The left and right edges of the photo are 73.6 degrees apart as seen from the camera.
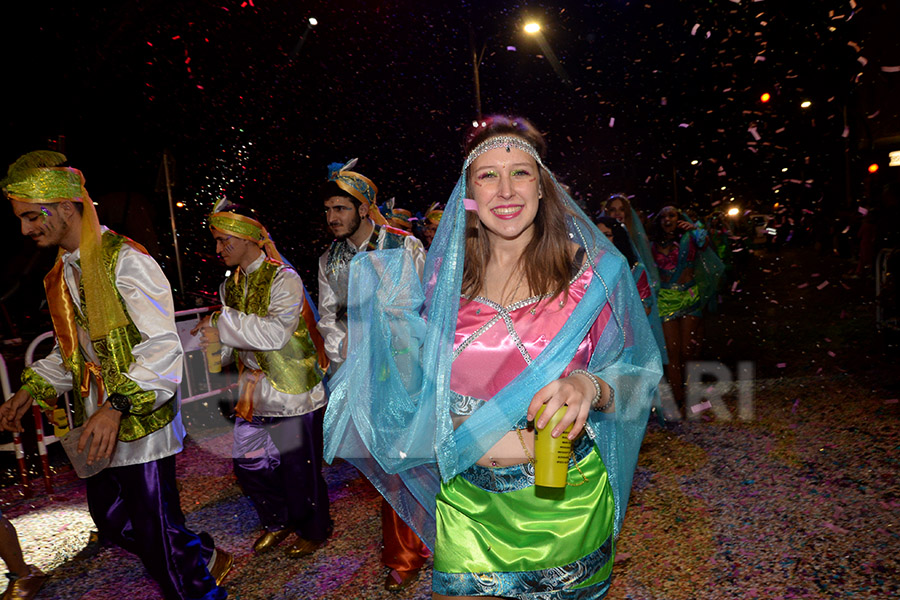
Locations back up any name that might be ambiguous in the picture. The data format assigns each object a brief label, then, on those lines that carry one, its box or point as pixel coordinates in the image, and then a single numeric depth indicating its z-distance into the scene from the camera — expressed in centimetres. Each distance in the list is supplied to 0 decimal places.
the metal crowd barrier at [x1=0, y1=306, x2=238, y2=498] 529
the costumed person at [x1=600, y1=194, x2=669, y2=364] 595
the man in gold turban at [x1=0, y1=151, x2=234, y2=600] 269
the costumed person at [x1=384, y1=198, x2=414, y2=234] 599
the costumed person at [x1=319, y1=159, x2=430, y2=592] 422
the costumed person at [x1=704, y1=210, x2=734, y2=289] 1126
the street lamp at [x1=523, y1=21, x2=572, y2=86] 1070
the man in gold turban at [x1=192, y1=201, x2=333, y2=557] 386
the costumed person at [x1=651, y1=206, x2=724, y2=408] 629
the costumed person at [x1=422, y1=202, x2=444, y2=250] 738
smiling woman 182
